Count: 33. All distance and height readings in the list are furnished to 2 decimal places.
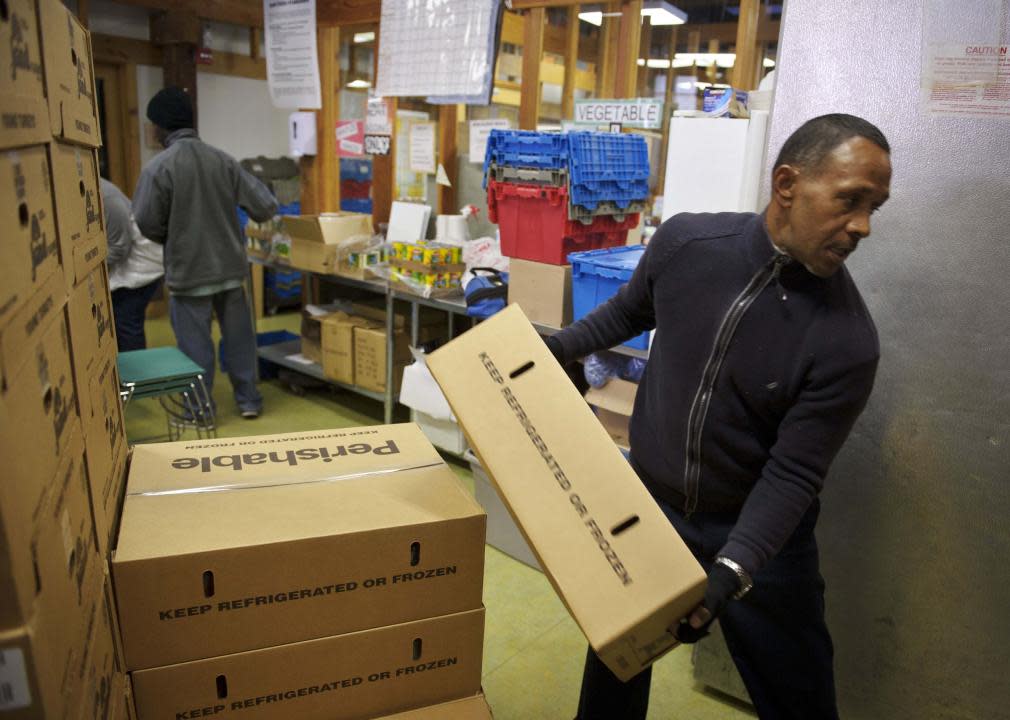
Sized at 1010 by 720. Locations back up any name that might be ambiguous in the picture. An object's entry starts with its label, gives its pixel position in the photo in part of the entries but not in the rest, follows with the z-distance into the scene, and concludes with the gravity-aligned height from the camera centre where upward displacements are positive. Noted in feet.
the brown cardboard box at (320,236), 12.41 -1.35
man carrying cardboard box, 4.06 -1.27
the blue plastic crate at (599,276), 7.68 -1.16
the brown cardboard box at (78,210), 3.04 -0.28
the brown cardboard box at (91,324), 3.17 -0.83
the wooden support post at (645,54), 13.83 +2.35
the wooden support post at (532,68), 11.31 +1.46
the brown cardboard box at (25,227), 2.27 -0.27
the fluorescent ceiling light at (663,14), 11.82 +2.58
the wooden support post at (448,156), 12.96 +0.08
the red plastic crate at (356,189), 18.79 -0.80
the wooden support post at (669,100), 12.76 +1.51
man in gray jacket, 11.26 -1.02
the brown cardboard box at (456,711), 4.18 -3.11
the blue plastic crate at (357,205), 18.72 -1.20
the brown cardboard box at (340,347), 12.44 -3.19
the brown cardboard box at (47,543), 2.08 -1.27
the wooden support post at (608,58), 12.22 +1.85
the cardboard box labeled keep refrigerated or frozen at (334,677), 3.69 -2.71
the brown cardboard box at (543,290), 8.61 -1.49
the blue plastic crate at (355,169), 18.65 -0.29
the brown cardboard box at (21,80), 2.33 +0.22
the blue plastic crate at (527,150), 8.20 +0.15
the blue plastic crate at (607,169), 8.19 -0.04
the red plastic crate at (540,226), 8.43 -0.72
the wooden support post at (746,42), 10.05 +1.72
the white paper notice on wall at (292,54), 13.38 +1.84
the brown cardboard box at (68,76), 2.93 +0.31
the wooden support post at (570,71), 12.26 +1.52
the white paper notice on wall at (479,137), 12.37 +0.40
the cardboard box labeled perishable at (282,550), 3.53 -1.92
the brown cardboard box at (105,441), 3.30 -1.44
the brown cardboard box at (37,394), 2.17 -0.81
